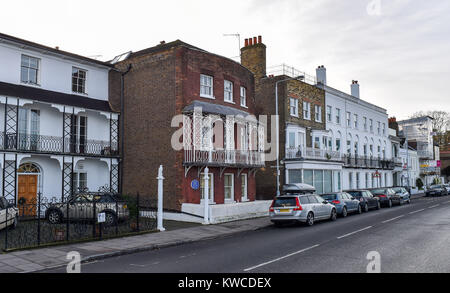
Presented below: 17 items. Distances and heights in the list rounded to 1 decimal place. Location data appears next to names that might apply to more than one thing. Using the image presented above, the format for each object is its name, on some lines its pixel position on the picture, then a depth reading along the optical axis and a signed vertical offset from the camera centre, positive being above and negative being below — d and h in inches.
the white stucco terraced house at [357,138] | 1492.4 +133.8
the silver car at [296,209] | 713.0 -73.1
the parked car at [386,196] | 1175.0 -81.9
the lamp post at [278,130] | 1191.8 +125.5
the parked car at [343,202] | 891.4 -75.5
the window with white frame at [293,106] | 1273.6 +206.1
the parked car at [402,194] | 1300.4 -84.4
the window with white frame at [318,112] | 1399.2 +204.2
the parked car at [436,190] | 1838.1 -103.1
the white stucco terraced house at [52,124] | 776.9 +104.9
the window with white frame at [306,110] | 1337.4 +202.3
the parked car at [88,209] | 663.1 -65.7
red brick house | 861.2 +102.1
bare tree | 3063.5 +383.4
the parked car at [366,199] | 1035.2 -81.7
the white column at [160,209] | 663.1 -66.3
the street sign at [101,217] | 542.0 -63.9
